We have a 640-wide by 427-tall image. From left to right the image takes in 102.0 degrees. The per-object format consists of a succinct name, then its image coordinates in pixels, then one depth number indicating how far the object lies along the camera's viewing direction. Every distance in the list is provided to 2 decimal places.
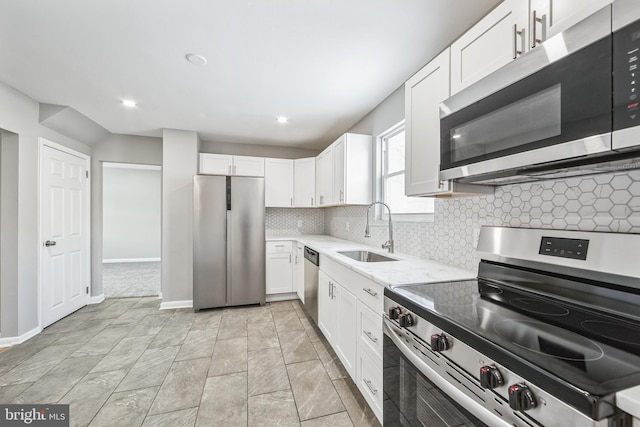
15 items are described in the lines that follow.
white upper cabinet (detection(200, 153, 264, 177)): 3.78
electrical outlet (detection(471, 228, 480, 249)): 1.60
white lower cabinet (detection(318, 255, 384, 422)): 1.49
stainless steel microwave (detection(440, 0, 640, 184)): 0.69
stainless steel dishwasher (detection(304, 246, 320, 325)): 2.73
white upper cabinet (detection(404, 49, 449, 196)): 1.46
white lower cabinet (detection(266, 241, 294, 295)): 3.71
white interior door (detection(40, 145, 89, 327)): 2.93
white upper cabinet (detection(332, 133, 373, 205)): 2.88
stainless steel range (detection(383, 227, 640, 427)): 0.60
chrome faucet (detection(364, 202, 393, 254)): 2.39
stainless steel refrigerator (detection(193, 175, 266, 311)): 3.36
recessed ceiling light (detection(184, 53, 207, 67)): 1.96
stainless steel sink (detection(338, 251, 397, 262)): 2.50
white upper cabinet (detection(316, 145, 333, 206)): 3.33
